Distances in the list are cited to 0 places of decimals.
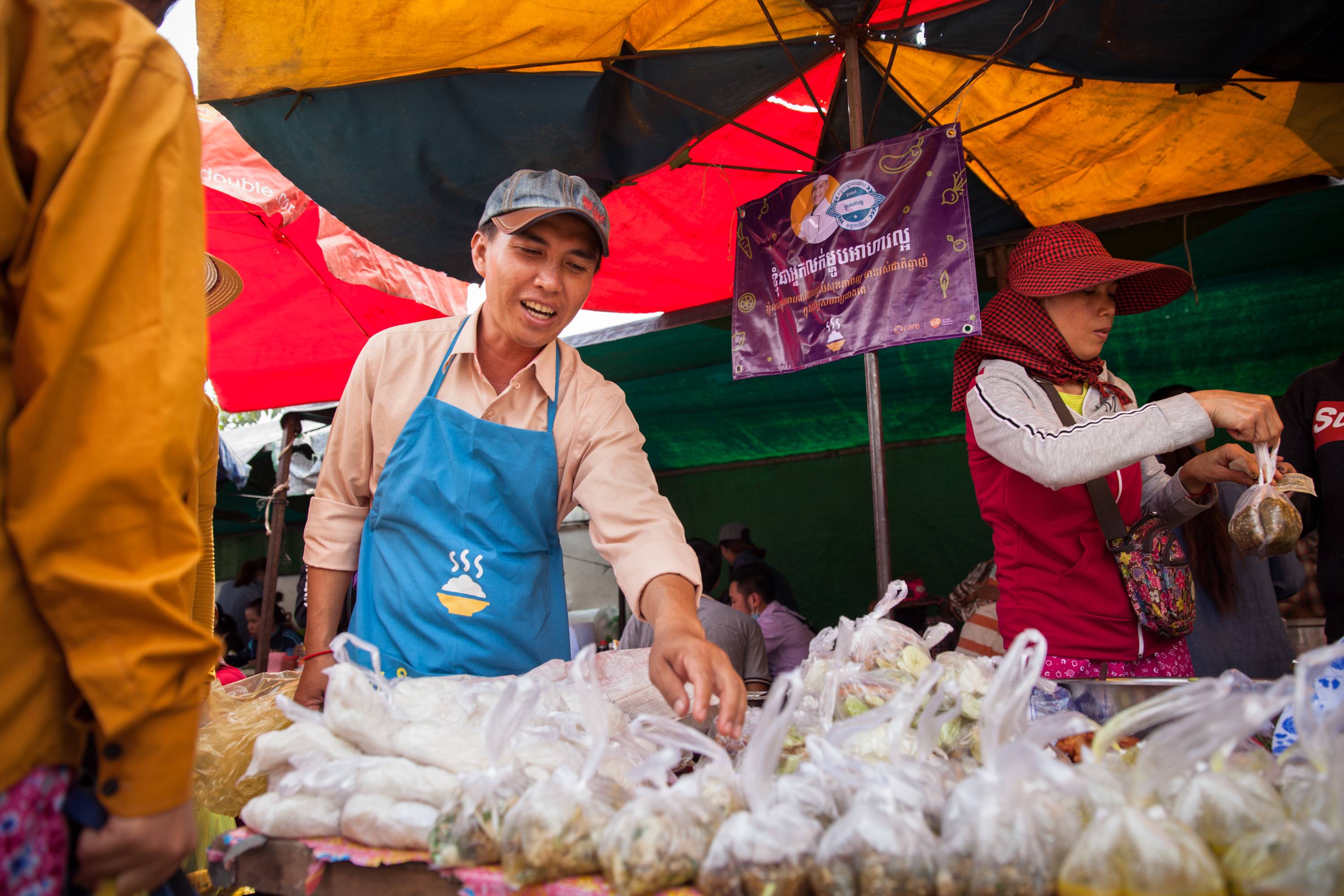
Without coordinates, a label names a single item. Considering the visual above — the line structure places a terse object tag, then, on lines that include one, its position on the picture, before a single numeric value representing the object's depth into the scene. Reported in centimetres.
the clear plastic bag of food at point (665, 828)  88
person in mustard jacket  79
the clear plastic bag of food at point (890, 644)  170
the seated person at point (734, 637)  416
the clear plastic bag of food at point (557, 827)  93
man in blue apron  179
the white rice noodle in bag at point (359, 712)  121
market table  96
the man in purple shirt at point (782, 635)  502
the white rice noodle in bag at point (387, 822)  104
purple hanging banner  286
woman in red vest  198
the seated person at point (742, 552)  580
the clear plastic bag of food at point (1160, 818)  74
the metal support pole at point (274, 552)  532
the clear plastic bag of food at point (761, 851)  84
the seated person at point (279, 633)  681
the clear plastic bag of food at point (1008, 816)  79
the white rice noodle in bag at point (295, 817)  113
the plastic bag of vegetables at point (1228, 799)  82
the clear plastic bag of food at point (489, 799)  99
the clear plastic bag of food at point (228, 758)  159
